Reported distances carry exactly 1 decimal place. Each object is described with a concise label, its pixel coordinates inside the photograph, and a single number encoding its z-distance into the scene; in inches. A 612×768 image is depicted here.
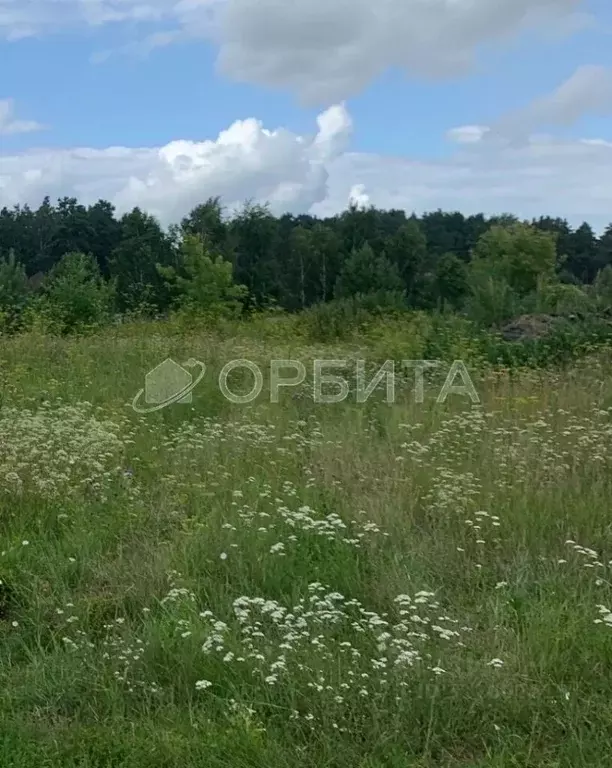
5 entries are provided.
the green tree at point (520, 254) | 1483.8
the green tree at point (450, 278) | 1620.3
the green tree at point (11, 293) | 489.9
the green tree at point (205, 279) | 869.2
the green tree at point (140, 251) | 1600.6
